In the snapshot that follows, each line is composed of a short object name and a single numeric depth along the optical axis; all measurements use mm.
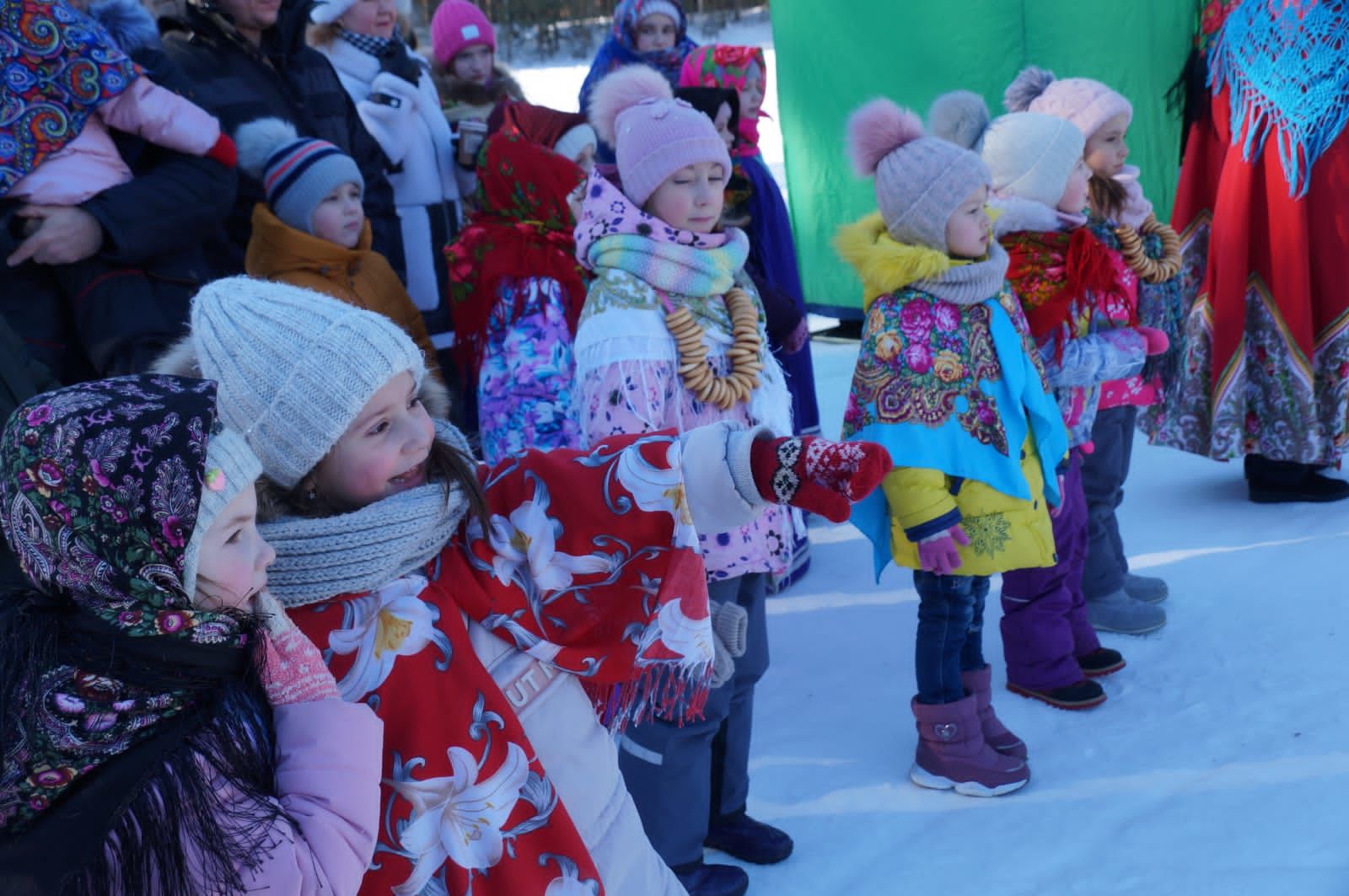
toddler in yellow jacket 2725
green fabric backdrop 5754
